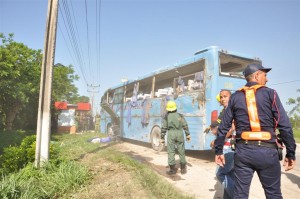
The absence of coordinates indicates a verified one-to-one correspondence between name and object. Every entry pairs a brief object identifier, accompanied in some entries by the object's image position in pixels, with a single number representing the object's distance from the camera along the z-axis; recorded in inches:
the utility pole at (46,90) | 227.8
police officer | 101.1
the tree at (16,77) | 490.0
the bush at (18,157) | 217.2
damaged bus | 295.0
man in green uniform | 240.4
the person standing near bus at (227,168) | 136.7
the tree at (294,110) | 1140.7
